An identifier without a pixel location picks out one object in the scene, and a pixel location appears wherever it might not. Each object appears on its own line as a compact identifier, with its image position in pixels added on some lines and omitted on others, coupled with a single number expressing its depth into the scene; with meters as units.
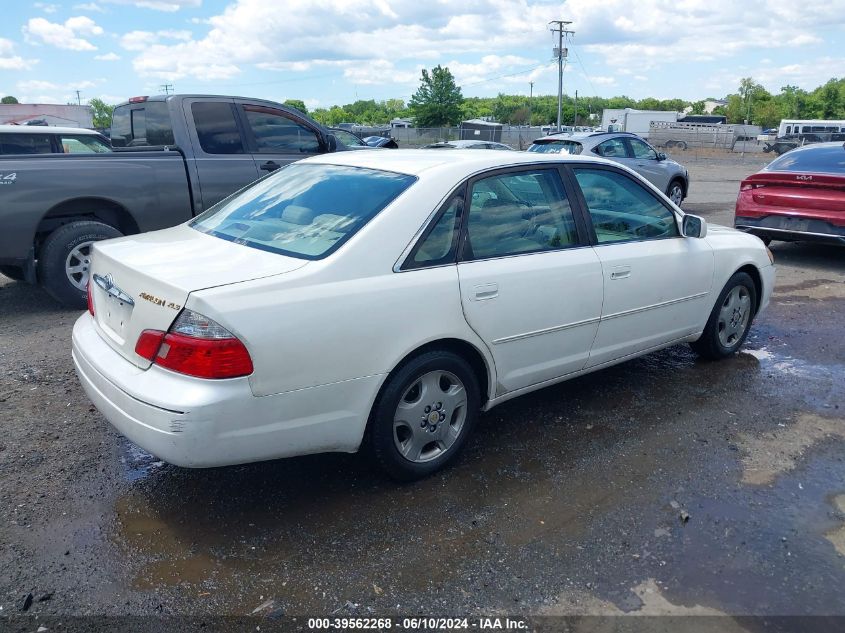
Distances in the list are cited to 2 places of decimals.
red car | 8.31
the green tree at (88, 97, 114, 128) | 99.91
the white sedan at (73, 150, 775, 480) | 2.81
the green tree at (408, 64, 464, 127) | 64.88
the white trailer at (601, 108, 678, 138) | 62.84
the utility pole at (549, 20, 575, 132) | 54.34
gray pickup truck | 5.99
